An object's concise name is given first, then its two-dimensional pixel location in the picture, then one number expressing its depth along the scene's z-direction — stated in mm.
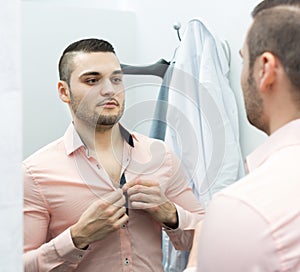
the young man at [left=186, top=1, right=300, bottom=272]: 1338
